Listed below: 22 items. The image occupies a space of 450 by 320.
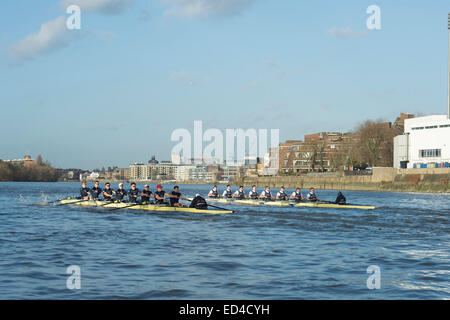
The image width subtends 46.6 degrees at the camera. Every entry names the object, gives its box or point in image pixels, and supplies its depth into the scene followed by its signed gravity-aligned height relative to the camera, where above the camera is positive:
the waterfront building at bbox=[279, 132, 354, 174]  161.25 +5.37
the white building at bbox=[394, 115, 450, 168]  93.69 +4.69
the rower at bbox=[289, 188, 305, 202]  43.84 -2.40
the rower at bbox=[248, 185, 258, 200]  47.47 -2.42
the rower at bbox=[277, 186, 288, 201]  45.31 -2.40
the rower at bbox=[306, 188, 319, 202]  43.56 -2.39
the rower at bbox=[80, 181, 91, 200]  41.74 -1.92
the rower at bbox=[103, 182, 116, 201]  40.42 -1.99
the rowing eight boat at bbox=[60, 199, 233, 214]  34.56 -2.74
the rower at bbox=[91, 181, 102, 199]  41.67 -1.90
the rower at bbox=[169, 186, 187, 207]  35.09 -2.08
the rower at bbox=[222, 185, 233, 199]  49.38 -2.43
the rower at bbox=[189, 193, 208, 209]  34.06 -2.26
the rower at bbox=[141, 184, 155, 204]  37.66 -2.00
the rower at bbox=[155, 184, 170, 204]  36.22 -1.96
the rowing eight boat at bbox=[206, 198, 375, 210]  41.53 -2.98
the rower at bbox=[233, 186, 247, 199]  48.63 -2.46
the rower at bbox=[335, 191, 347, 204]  42.42 -2.50
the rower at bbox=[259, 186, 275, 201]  46.39 -2.45
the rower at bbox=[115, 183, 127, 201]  39.63 -1.89
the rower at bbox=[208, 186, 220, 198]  49.44 -2.45
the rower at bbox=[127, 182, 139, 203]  38.38 -1.96
